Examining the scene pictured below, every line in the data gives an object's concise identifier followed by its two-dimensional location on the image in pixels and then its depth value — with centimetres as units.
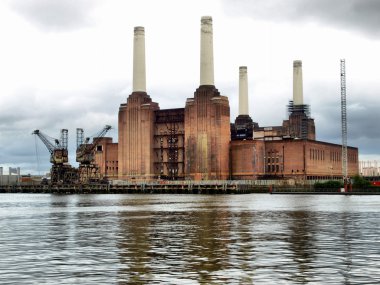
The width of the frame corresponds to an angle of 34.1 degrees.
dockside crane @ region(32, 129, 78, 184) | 19212
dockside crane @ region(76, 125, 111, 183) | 19500
